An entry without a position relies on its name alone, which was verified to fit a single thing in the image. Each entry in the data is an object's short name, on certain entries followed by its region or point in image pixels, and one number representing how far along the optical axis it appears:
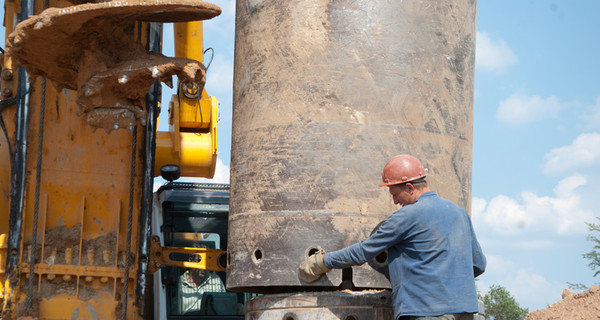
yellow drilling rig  5.30
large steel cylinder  5.27
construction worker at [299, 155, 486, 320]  4.78
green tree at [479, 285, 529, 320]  25.25
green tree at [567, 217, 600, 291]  25.82
